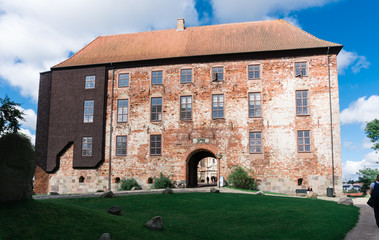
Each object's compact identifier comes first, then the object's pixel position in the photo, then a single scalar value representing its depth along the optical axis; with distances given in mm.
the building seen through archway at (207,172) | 56312
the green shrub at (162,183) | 26188
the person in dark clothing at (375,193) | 9822
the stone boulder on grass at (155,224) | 9875
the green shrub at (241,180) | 25125
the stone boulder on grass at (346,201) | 17297
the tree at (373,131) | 38062
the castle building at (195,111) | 25719
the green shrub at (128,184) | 26891
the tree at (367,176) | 38481
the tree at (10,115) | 28134
